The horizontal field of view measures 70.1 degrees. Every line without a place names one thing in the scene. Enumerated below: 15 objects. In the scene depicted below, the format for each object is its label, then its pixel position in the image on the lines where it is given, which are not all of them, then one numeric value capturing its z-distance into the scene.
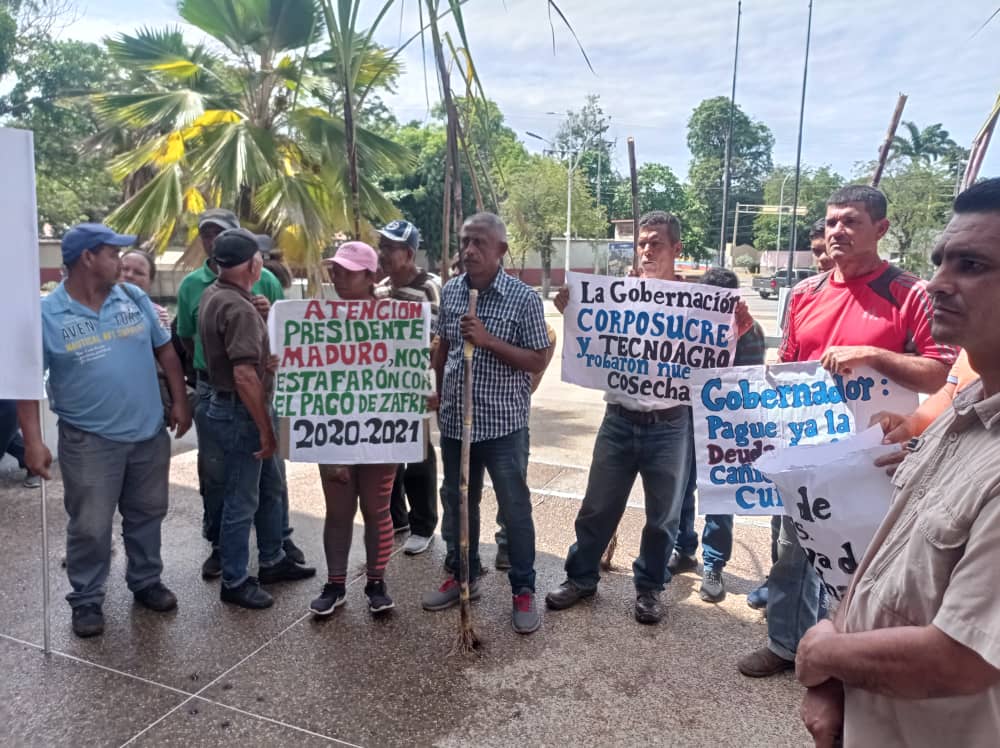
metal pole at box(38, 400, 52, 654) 3.12
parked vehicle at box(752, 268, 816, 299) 35.19
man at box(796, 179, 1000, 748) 1.09
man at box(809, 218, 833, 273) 4.39
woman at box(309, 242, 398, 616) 3.47
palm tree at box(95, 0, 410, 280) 8.32
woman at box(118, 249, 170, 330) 4.50
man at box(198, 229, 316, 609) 3.29
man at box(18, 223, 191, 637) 3.21
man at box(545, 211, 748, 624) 3.44
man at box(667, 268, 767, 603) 3.83
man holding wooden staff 3.30
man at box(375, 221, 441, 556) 4.13
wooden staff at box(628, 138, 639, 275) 3.80
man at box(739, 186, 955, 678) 2.67
